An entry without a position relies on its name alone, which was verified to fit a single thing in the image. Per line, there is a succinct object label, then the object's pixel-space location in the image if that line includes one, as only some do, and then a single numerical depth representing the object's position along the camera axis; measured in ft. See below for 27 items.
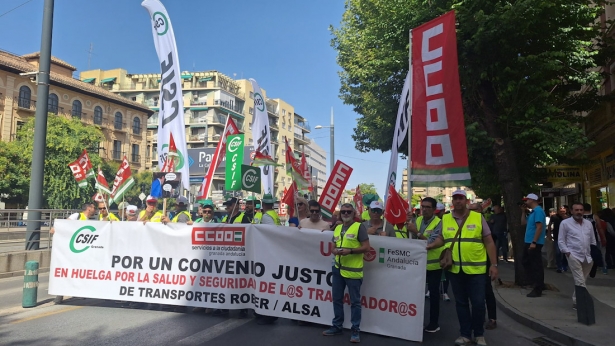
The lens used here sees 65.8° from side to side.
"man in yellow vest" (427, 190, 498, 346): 17.93
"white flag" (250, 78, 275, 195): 48.96
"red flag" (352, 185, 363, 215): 48.03
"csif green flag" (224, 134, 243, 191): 29.27
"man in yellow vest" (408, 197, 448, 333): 19.90
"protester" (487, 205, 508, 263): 46.75
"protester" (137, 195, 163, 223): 29.07
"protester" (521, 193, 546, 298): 27.27
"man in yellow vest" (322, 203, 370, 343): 18.75
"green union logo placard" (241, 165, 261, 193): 28.58
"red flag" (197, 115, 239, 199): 36.11
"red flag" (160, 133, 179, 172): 33.94
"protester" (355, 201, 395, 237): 20.84
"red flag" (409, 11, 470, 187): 21.47
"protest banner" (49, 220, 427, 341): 19.75
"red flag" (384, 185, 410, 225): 21.34
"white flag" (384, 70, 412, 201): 24.98
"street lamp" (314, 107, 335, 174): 91.35
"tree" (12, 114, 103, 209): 127.24
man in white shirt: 22.62
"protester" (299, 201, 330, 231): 22.87
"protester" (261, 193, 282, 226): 27.61
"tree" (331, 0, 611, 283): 32.53
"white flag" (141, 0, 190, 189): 35.78
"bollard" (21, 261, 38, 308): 24.02
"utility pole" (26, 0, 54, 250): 37.99
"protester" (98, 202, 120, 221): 36.45
